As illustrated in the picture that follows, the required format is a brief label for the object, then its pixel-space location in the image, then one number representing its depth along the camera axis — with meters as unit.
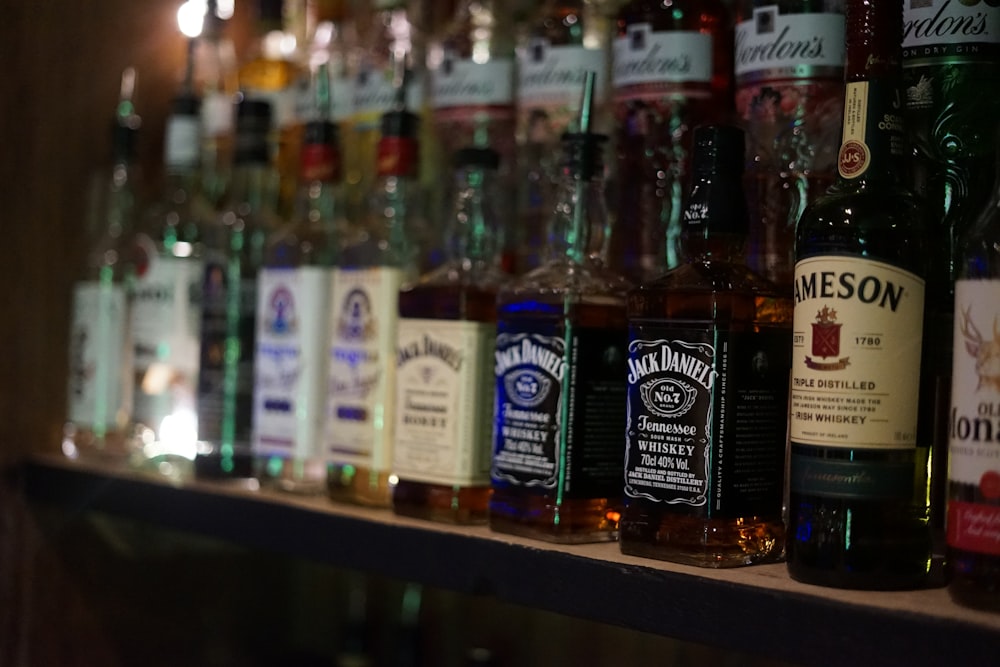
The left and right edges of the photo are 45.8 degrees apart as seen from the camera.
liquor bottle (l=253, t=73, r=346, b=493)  1.21
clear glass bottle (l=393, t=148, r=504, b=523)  1.01
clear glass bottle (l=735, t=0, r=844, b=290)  0.89
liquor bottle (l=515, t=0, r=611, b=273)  1.10
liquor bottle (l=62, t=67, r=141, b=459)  1.42
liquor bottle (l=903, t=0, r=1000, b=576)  0.81
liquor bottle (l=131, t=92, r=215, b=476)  1.38
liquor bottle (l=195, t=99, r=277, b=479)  1.30
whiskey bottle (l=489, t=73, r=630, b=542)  0.92
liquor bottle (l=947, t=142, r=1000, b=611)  0.67
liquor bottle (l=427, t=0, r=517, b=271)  1.16
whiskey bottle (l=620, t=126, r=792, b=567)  0.82
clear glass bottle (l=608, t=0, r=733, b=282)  0.98
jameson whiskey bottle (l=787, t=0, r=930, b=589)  0.73
